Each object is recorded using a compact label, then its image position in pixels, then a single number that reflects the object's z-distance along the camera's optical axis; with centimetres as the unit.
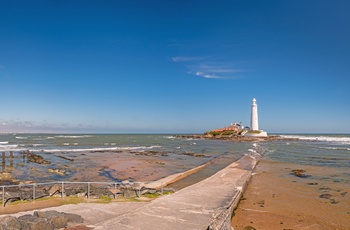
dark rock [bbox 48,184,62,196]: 1366
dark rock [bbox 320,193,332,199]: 1537
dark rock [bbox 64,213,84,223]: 879
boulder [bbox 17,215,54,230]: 775
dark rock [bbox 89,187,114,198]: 1305
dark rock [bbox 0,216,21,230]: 734
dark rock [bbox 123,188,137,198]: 1313
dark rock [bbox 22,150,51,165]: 3062
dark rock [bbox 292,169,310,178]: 2253
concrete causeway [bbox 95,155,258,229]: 859
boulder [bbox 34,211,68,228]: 832
